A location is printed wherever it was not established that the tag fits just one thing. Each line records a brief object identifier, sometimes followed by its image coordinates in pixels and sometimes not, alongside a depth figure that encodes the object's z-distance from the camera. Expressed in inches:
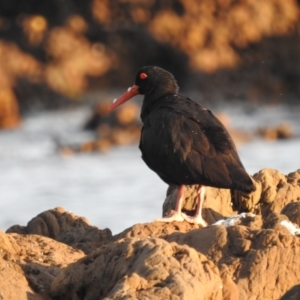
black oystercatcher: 580.4
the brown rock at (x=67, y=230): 541.3
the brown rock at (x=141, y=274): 384.2
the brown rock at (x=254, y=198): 580.4
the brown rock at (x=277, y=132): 1644.9
